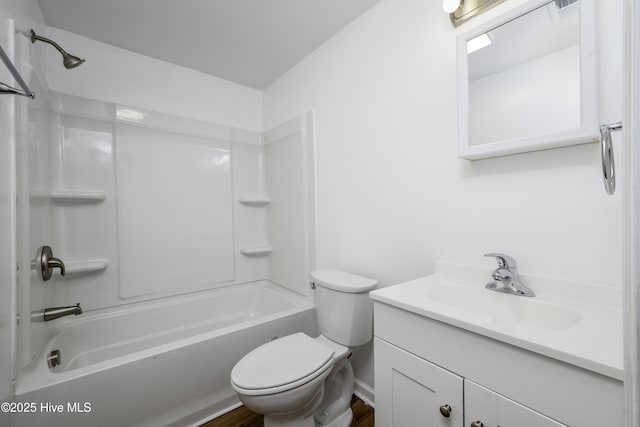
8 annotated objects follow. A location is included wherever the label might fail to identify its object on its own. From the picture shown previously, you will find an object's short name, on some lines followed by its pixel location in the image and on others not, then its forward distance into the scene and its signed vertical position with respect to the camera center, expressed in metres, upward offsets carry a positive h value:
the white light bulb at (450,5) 1.07 +0.85
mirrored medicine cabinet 0.82 +0.47
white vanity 0.56 -0.38
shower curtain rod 0.68 +0.36
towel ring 0.67 +0.13
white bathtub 1.08 -0.77
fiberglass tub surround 1.21 -0.27
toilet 1.08 -0.69
